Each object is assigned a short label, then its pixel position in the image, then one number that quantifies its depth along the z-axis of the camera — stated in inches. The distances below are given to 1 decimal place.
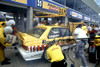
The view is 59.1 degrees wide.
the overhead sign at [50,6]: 402.2
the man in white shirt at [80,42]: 121.6
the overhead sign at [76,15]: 645.3
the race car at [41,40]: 119.3
